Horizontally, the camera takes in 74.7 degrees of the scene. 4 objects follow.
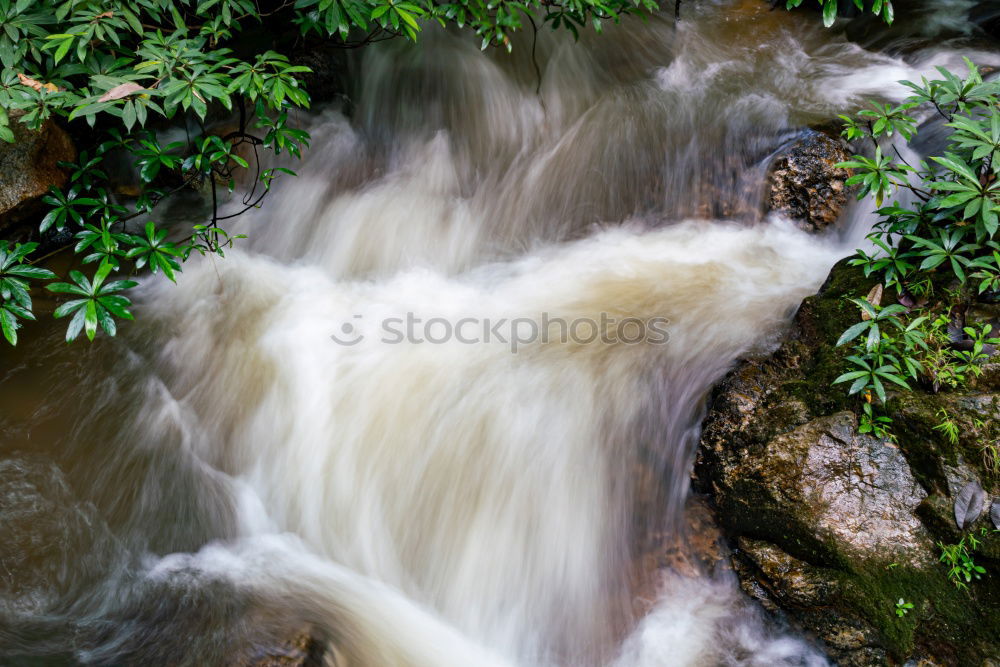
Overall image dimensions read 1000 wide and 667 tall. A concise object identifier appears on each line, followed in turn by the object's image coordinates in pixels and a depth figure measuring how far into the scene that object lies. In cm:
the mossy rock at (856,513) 248
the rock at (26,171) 361
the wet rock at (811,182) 427
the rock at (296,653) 243
